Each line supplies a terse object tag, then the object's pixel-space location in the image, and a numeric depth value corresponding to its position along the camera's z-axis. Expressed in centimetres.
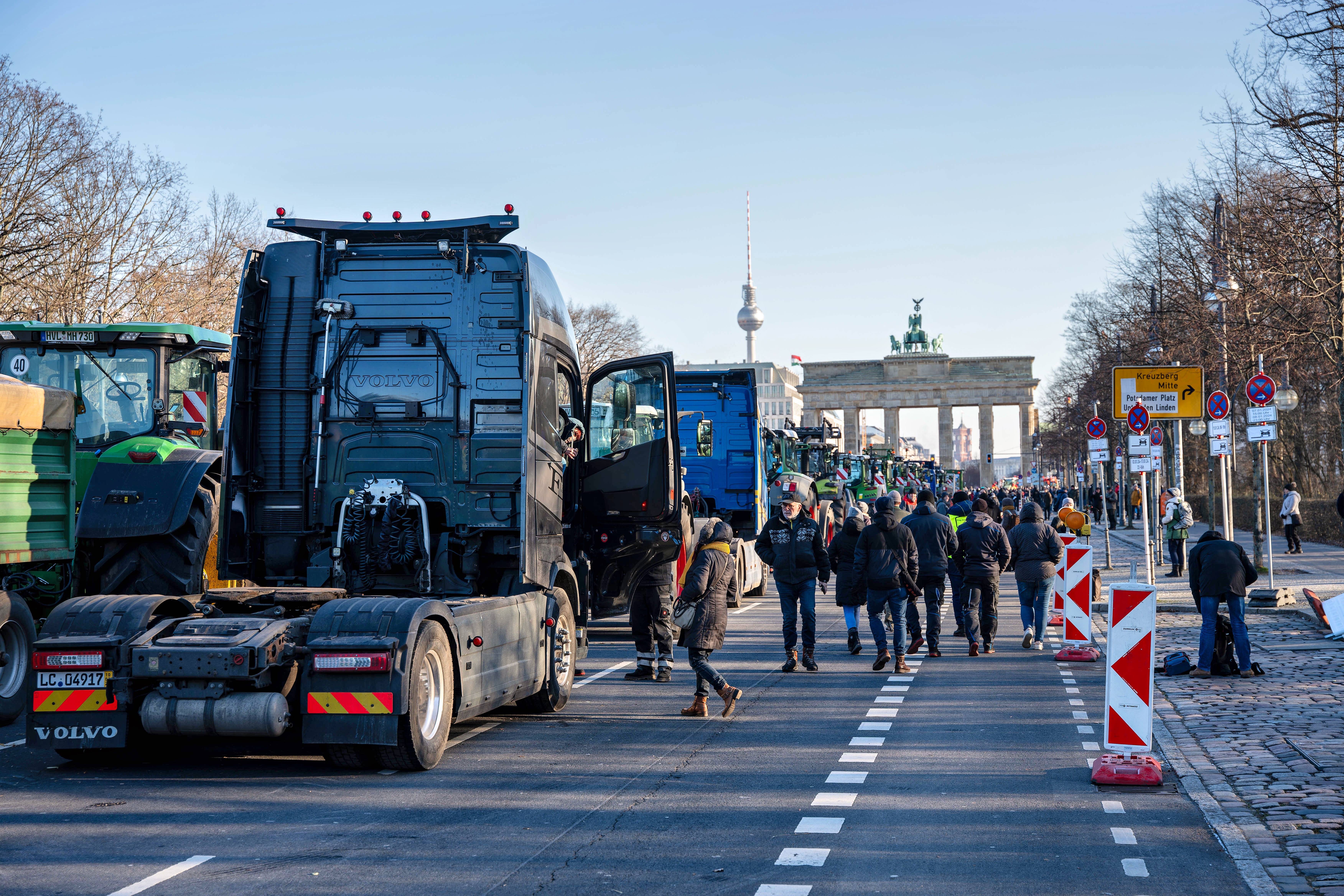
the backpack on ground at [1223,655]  1407
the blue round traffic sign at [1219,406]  2189
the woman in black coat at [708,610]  1166
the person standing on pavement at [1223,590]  1405
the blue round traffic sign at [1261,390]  2114
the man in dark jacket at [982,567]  1669
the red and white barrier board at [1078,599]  1616
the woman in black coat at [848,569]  1591
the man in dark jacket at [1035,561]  1698
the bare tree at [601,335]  6712
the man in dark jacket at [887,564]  1497
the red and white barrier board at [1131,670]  877
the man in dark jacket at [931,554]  1606
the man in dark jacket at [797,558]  1484
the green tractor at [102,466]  1050
